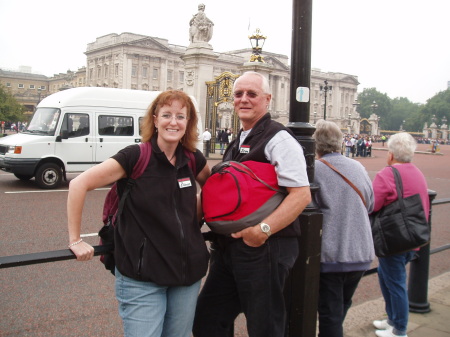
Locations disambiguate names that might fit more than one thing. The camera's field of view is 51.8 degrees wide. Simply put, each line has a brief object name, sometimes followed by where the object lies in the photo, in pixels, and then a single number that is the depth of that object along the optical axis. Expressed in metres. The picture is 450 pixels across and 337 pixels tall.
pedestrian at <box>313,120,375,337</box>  2.98
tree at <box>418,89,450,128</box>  128.75
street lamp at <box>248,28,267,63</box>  19.52
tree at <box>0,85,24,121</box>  51.91
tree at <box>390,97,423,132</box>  136.12
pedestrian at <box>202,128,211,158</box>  22.97
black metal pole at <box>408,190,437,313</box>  4.47
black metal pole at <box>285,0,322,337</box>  2.80
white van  11.67
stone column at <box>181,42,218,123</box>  22.80
